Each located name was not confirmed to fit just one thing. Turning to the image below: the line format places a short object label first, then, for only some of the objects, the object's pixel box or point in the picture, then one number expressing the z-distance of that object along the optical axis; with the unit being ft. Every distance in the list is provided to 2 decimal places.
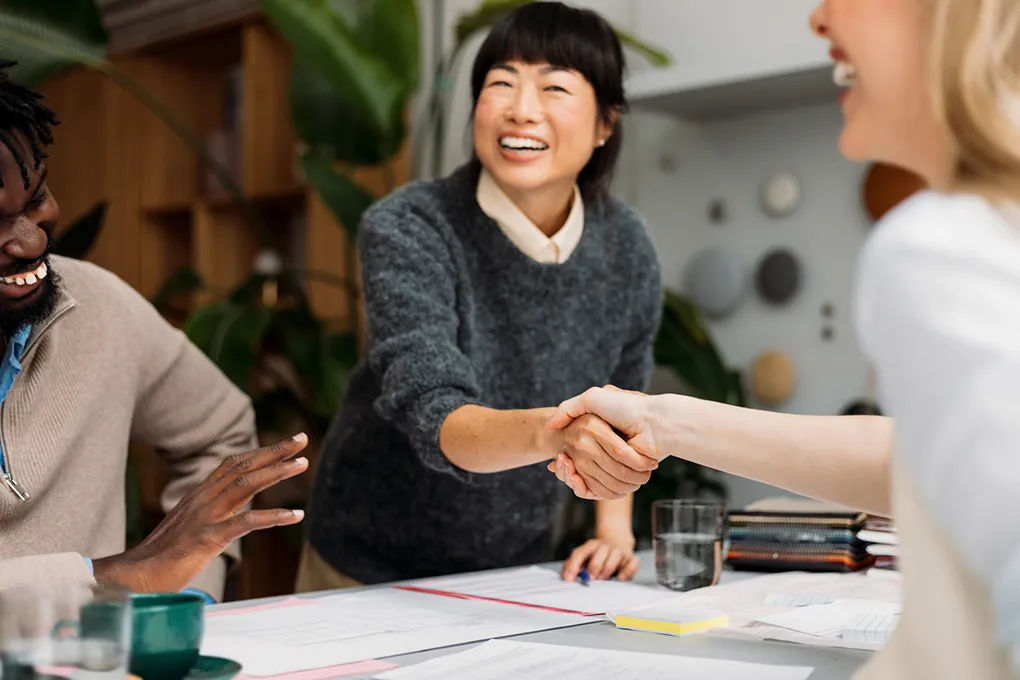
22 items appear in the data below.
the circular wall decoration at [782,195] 8.87
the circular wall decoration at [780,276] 8.84
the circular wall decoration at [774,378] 8.84
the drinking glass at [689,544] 4.87
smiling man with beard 4.04
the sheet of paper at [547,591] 4.37
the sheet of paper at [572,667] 3.14
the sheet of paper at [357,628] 3.36
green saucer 2.85
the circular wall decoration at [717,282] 9.14
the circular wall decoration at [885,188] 8.05
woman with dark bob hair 5.30
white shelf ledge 7.97
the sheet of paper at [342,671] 3.11
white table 3.38
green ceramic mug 2.67
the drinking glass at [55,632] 2.35
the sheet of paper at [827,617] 3.76
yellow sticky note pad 3.78
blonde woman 1.83
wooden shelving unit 12.83
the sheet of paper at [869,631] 3.62
